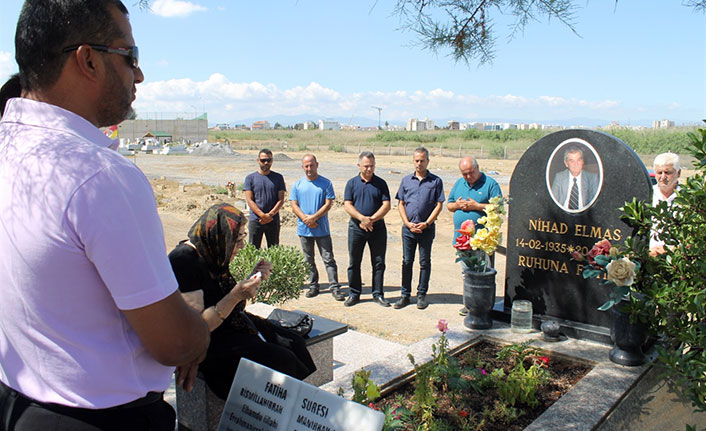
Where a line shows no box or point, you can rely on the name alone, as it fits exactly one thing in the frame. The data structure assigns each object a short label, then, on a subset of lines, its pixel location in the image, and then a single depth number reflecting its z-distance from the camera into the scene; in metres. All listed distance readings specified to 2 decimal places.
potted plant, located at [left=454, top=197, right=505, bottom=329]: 4.76
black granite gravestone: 4.43
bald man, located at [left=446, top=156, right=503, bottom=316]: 6.57
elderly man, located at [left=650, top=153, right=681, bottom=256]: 5.01
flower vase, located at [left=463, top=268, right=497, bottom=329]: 4.74
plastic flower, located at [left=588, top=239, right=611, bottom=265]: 3.99
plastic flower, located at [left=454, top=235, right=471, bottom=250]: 4.88
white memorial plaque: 1.76
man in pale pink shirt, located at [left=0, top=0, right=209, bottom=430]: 1.17
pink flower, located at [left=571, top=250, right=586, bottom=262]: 4.12
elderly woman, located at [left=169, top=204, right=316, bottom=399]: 2.87
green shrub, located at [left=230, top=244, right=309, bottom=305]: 5.84
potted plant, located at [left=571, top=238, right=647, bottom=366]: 3.48
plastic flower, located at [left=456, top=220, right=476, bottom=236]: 4.88
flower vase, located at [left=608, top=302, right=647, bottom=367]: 3.81
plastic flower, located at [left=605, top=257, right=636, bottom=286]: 3.47
